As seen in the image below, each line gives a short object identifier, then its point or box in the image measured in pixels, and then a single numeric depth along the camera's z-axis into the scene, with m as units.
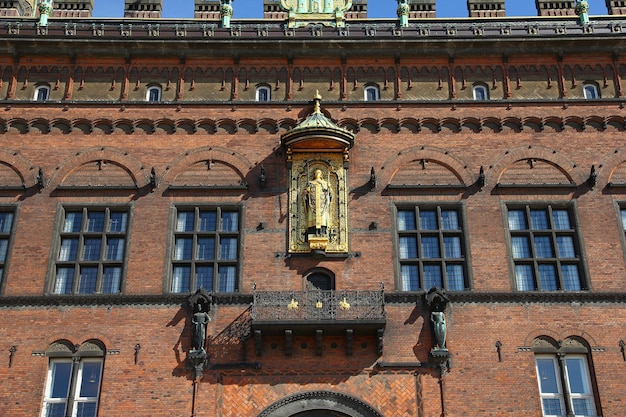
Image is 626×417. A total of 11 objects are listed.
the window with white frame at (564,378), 21.81
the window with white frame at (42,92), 26.59
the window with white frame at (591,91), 26.66
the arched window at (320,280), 23.52
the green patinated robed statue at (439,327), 22.25
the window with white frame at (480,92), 26.65
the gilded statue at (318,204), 23.91
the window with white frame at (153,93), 26.66
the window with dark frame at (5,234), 23.83
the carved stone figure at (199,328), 22.19
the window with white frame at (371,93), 26.69
